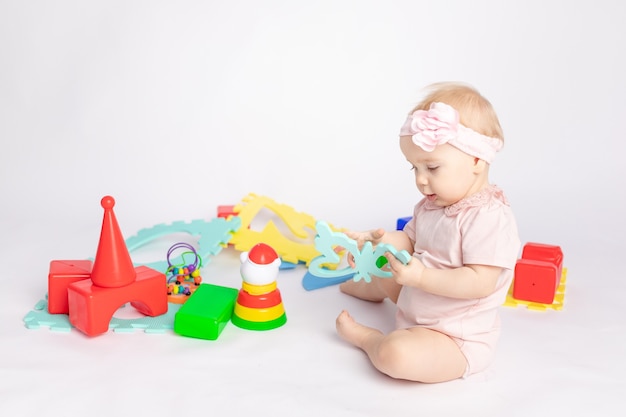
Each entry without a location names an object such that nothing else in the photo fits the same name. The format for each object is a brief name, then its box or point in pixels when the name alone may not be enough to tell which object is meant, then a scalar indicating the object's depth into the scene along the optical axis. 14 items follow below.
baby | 1.52
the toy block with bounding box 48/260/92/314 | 1.80
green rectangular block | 1.71
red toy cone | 1.72
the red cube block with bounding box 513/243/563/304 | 1.94
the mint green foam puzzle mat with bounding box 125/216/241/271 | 2.26
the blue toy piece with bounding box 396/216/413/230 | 2.22
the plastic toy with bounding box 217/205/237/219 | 2.54
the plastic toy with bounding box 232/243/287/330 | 1.78
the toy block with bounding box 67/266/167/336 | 1.69
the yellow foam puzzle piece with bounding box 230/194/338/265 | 2.26
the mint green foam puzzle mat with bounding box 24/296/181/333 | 1.75
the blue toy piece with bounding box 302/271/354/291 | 2.09
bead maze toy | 1.96
